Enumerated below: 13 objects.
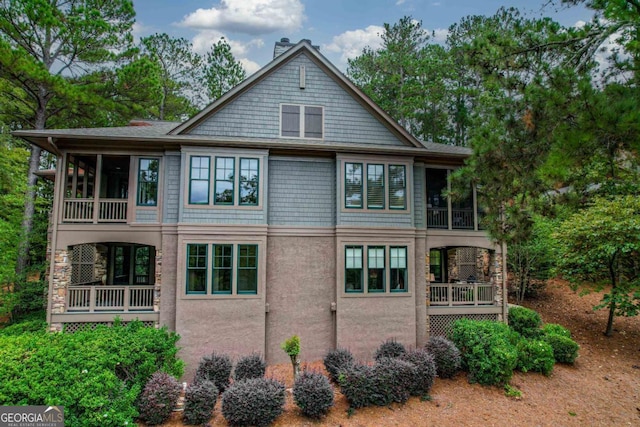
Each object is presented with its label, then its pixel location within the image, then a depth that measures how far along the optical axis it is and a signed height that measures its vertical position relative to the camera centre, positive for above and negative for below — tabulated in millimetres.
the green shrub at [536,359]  10141 -3009
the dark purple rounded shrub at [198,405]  7176 -3156
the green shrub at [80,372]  6219 -2333
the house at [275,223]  10414 +906
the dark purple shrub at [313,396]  7410 -3043
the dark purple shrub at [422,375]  8531 -2958
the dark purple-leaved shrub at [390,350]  9711 -2694
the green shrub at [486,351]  9180 -2599
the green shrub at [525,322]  12133 -2380
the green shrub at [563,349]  11000 -2945
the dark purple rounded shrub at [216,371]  8719 -2969
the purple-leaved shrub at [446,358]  9453 -2797
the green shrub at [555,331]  11773 -2561
